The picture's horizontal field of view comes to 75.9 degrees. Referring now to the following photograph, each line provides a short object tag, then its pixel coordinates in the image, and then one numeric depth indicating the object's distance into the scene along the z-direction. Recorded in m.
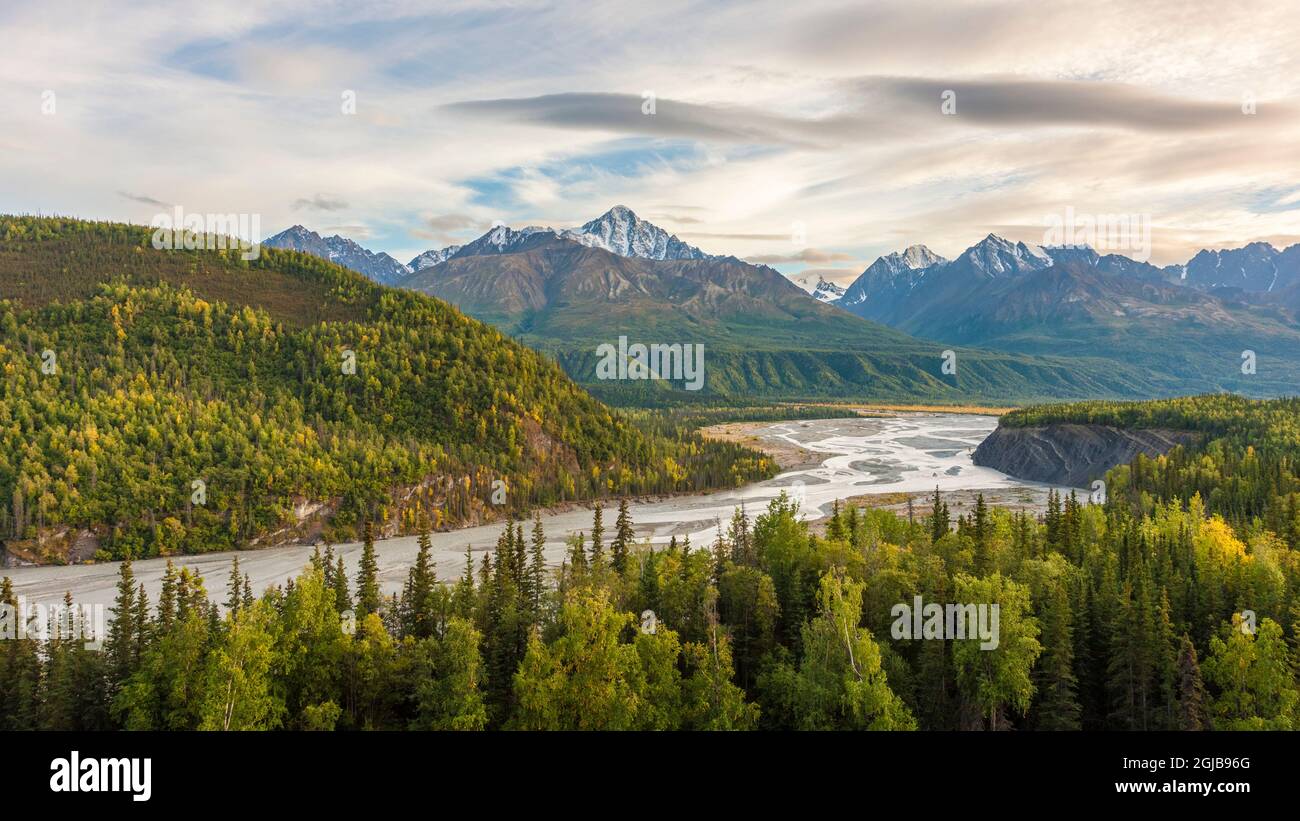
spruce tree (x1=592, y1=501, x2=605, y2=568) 66.84
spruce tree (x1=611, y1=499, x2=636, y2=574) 69.12
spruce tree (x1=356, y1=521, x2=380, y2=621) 57.47
